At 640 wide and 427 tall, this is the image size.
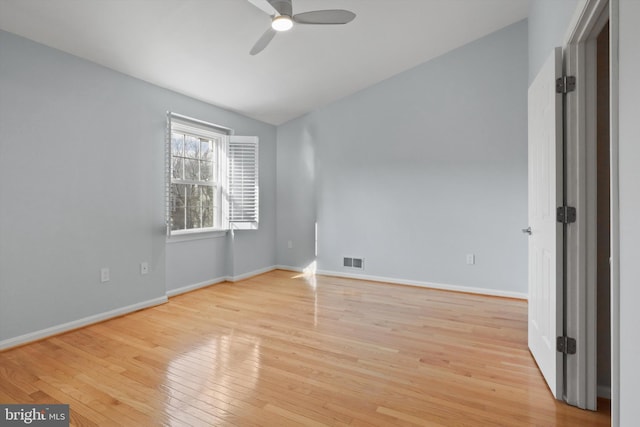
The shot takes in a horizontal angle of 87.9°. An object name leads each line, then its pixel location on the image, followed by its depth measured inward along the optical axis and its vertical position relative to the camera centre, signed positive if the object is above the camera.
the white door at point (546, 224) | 1.84 -0.08
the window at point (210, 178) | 4.09 +0.45
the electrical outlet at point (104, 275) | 3.19 -0.61
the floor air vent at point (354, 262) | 4.83 -0.76
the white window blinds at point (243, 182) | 4.62 +0.42
